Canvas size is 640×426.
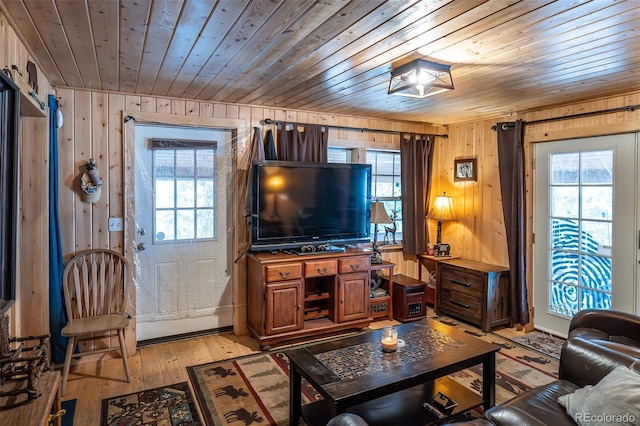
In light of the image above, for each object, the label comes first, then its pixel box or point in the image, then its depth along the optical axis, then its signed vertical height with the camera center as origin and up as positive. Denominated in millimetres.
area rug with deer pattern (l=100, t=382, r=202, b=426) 2469 -1331
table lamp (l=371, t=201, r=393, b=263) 4402 -114
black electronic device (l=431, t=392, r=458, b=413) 2246 -1130
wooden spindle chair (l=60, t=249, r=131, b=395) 3029 -737
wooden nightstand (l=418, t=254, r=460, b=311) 4772 -778
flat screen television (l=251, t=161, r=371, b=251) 3787 +25
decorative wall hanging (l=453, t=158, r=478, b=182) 4684 +453
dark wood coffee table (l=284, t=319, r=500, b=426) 2045 -905
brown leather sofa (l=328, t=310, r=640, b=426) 1834 -877
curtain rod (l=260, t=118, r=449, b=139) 4047 +896
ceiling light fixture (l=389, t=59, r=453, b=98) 2611 +893
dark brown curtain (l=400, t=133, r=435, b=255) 4848 +245
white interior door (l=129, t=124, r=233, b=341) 3680 -237
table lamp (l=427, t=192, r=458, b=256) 4844 -77
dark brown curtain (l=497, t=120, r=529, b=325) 4074 -65
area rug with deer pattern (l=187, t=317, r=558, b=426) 2568 -1318
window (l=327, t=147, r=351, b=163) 4562 +604
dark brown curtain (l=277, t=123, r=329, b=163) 4090 +672
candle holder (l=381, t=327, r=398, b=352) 2408 -819
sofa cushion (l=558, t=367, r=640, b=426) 1592 -825
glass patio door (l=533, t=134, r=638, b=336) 3412 -195
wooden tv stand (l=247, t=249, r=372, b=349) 3598 -853
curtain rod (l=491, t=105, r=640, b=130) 3311 +847
